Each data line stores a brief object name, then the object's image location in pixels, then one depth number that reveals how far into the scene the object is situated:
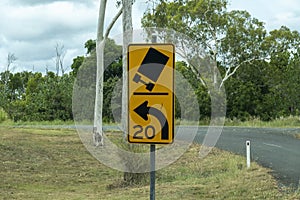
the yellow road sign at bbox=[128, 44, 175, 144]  5.48
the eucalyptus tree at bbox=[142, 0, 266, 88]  40.00
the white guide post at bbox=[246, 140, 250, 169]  13.41
